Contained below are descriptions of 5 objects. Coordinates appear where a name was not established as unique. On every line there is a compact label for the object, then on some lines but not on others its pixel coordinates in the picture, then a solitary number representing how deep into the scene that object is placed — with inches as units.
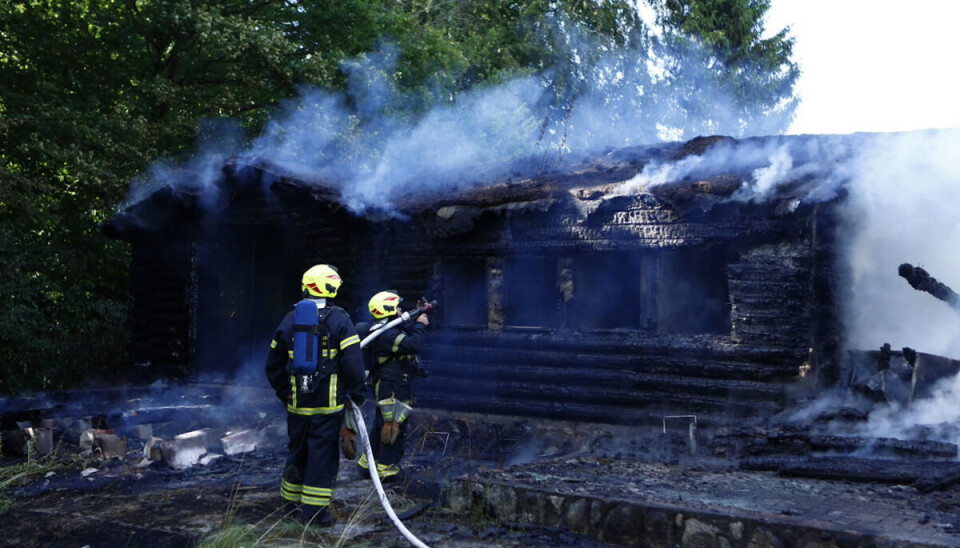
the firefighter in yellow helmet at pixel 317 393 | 254.2
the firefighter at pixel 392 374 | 327.6
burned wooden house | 351.6
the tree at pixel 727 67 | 1214.9
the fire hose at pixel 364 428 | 219.7
